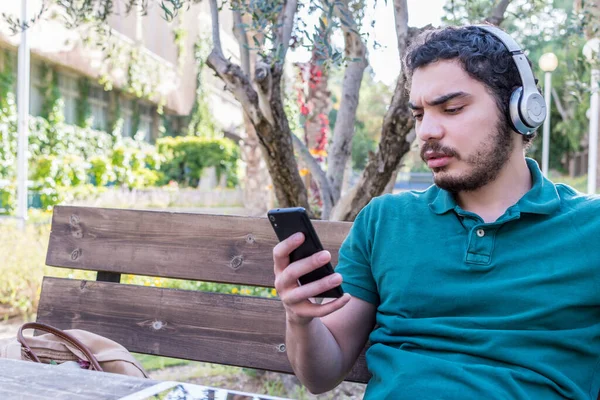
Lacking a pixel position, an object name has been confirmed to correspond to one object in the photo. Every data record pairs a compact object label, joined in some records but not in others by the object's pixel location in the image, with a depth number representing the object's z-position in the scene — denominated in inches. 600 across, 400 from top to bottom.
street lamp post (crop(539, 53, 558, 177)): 557.9
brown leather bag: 93.7
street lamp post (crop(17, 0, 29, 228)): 401.7
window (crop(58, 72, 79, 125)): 797.9
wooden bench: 109.6
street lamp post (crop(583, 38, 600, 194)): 465.4
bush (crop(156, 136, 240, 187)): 940.0
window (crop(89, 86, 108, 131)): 856.9
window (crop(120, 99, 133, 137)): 920.9
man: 73.3
